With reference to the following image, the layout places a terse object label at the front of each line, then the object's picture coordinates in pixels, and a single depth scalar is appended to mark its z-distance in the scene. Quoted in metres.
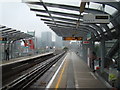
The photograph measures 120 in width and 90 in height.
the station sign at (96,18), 7.45
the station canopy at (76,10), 8.39
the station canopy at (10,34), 16.28
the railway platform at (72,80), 9.52
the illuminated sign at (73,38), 25.78
